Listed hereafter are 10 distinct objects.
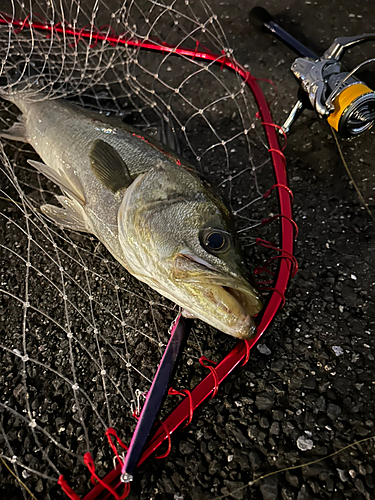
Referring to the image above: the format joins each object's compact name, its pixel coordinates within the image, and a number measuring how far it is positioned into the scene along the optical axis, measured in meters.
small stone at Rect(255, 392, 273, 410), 0.34
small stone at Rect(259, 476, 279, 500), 0.30
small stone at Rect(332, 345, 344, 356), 0.36
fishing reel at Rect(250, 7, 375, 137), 0.38
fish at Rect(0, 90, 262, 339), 0.29
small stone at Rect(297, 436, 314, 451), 0.32
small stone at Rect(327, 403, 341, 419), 0.33
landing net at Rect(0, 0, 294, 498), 0.34
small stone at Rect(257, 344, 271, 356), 0.36
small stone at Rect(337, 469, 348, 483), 0.30
